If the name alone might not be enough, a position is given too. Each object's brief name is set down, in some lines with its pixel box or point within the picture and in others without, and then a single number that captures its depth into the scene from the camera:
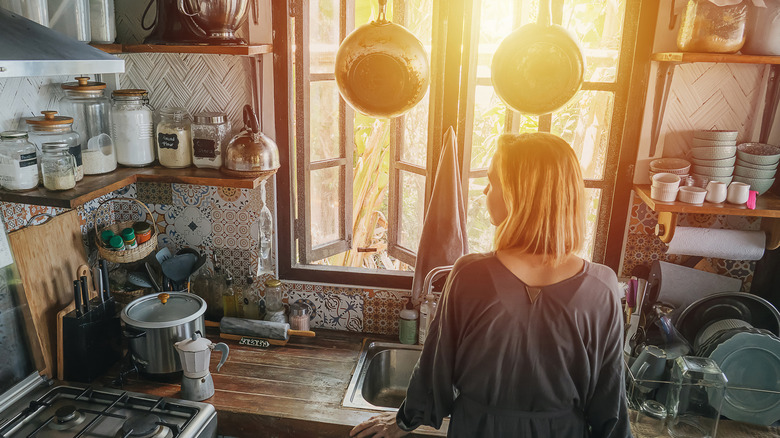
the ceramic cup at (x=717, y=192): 1.88
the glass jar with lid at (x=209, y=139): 2.06
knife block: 1.91
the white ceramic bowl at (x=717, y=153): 1.93
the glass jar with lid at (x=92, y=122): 1.93
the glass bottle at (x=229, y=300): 2.34
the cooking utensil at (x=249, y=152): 1.99
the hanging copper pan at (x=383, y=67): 1.68
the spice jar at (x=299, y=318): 2.30
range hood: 1.25
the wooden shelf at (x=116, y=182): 1.70
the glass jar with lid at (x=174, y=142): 2.07
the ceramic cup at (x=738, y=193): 1.87
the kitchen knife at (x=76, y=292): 1.89
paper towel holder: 1.99
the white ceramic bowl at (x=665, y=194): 1.88
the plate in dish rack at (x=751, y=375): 1.80
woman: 1.35
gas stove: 1.66
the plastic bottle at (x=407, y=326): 2.24
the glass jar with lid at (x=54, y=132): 1.76
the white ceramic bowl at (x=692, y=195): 1.87
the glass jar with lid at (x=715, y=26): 1.74
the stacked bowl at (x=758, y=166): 1.92
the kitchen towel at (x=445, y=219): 1.99
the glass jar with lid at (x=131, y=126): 2.01
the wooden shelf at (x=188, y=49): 1.83
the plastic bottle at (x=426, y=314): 2.15
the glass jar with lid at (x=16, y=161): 1.69
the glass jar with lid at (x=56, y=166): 1.74
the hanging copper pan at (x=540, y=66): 1.72
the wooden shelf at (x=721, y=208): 1.85
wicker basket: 1.97
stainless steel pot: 1.93
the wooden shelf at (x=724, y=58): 1.72
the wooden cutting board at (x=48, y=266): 1.87
